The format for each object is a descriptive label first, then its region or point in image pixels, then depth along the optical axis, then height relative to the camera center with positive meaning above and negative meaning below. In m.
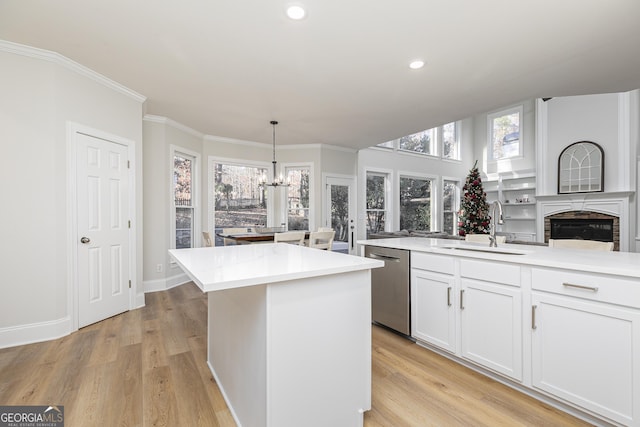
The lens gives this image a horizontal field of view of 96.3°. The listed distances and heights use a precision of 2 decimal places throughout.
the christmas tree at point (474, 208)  7.84 +0.07
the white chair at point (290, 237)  3.58 -0.33
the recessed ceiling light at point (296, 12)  2.04 +1.46
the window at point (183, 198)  4.86 +0.23
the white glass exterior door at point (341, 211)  6.48 +0.00
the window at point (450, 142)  8.88 +2.18
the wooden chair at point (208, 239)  4.29 -0.42
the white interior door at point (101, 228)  2.94 -0.18
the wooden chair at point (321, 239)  4.03 -0.41
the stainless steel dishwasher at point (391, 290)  2.55 -0.74
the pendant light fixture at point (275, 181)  4.75 +0.52
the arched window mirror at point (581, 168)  6.36 +0.97
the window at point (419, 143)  8.01 +1.96
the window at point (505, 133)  8.14 +2.27
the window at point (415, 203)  8.02 +0.22
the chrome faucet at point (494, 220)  2.25 -0.08
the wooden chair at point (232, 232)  4.21 -0.33
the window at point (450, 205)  8.97 +0.18
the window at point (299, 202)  6.35 +0.21
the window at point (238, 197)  5.65 +0.31
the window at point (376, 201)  7.40 +0.26
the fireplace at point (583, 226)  6.15 -0.37
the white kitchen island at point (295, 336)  1.25 -0.61
